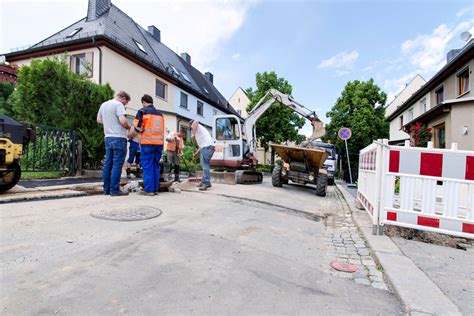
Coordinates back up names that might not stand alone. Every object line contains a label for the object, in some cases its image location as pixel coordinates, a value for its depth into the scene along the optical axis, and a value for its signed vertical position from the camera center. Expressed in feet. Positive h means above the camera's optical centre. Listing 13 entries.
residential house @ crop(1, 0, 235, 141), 44.50 +17.74
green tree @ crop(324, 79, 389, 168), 99.91 +17.20
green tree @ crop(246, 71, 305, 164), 87.66 +12.97
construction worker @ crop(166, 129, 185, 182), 27.21 +0.44
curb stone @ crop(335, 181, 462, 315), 5.91 -3.29
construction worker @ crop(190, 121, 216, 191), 21.56 +0.63
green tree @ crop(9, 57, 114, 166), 25.21 +4.74
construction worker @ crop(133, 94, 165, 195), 16.42 +0.82
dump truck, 27.20 -1.18
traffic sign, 40.64 +3.96
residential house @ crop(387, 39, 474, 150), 32.76 +7.82
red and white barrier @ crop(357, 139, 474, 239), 10.63 -1.18
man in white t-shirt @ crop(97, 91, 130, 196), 15.47 +0.66
